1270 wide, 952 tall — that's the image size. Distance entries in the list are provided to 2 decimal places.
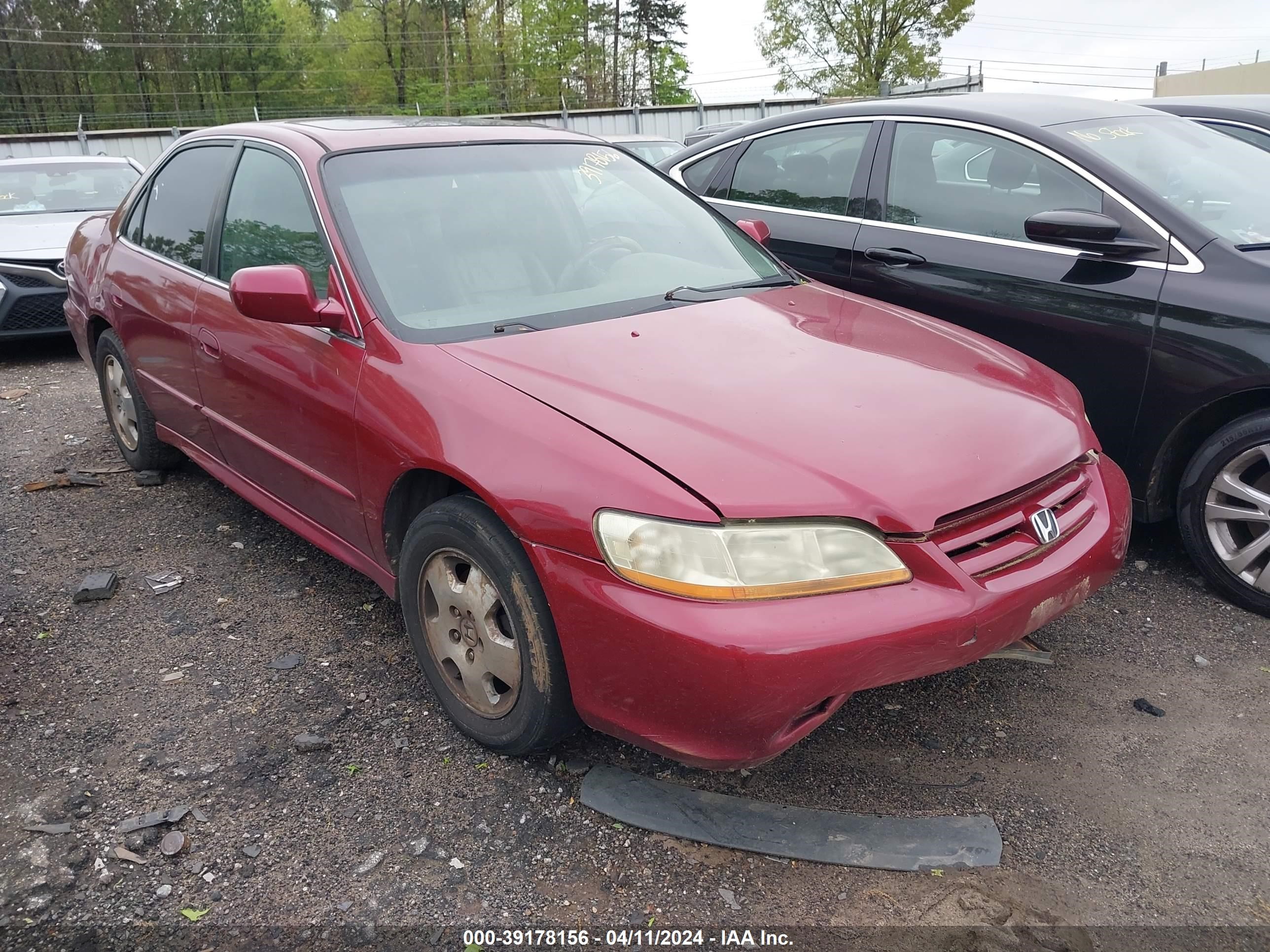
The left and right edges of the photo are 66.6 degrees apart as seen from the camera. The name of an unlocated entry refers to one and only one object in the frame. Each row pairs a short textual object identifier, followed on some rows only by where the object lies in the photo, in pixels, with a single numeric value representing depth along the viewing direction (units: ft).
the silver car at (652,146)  38.09
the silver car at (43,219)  24.08
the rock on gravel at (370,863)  7.50
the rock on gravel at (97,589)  11.96
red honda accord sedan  6.82
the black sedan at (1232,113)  18.40
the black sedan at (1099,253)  10.78
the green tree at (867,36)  132.16
